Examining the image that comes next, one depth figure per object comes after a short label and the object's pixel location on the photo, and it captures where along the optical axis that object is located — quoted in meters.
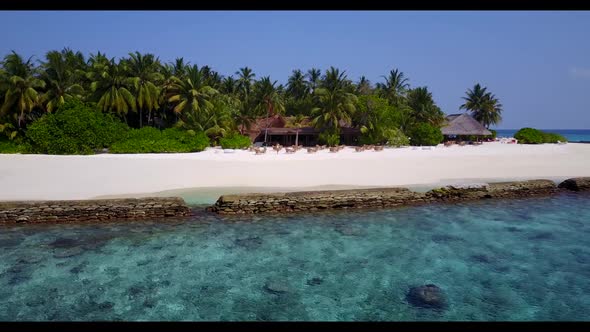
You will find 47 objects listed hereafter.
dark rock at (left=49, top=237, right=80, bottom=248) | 10.98
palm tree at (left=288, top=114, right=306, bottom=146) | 50.20
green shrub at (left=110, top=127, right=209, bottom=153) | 34.59
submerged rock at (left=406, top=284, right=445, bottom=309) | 7.64
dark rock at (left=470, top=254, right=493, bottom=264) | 10.10
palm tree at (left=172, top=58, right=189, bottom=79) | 47.41
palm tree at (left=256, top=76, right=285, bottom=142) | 50.09
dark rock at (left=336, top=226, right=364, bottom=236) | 12.45
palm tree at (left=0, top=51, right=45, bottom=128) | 35.16
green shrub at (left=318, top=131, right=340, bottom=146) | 45.09
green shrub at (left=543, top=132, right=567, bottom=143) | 57.00
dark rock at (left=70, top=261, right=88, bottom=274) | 9.27
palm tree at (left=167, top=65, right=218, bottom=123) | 41.81
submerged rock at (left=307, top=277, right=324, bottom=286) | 8.71
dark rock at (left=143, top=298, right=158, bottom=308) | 7.64
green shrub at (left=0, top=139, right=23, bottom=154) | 33.62
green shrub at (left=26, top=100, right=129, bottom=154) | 32.50
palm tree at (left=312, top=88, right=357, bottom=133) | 45.44
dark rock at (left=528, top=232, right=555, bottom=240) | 12.09
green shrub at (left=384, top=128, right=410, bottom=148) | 46.38
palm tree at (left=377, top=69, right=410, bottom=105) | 61.47
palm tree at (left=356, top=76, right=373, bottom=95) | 60.56
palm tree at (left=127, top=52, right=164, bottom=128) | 40.62
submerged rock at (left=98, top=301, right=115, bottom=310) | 7.53
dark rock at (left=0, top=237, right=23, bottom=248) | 10.97
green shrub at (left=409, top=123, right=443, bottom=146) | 48.72
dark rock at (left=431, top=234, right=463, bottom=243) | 11.80
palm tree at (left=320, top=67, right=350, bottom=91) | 46.38
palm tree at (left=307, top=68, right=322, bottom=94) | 73.81
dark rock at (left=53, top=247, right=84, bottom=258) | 10.27
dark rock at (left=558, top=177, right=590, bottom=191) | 19.66
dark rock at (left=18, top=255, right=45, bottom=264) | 9.77
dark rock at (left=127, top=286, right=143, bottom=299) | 8.08
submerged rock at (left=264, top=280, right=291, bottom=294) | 8.27
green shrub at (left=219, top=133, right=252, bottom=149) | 40.25
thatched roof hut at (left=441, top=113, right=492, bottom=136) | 54.94
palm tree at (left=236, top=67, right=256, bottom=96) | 61.71
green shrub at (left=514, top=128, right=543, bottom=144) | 56.09
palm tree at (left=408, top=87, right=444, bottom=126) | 56.09
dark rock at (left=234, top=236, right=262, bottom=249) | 11.16
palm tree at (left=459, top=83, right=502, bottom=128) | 69.00
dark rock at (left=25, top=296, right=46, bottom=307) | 7.64
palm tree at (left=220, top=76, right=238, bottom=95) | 62.06
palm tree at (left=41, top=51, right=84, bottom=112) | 37.12
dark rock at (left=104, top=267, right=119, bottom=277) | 9.13
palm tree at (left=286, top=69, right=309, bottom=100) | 74.56
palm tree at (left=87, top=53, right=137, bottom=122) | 38.88
